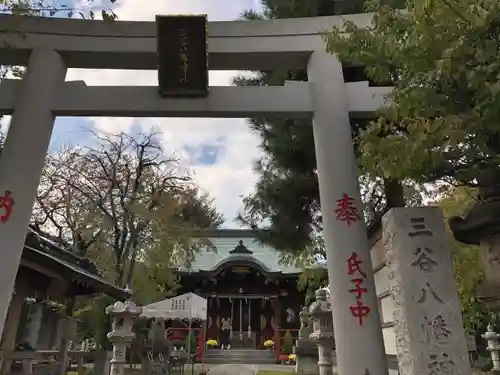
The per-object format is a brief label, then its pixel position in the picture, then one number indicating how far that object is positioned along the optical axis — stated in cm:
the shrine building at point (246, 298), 2091
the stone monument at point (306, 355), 1122
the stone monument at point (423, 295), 374
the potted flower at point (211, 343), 2012
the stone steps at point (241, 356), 1850
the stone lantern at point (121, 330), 842
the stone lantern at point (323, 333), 740
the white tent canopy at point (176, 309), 1188
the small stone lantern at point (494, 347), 1007
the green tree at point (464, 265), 1052
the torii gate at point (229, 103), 506
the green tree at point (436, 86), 295
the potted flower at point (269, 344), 1986
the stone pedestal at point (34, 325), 673
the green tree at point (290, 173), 718
